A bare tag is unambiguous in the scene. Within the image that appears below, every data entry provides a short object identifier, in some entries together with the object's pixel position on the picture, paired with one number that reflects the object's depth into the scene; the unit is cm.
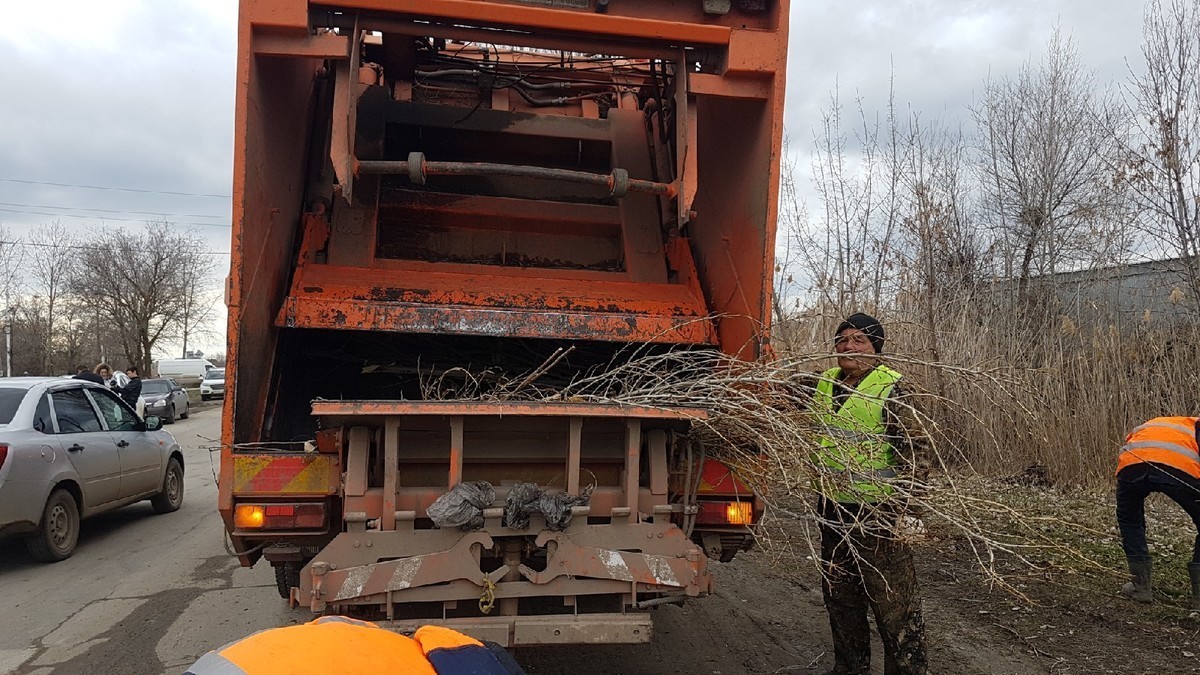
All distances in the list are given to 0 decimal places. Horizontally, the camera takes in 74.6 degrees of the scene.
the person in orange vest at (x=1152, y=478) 427
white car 3206
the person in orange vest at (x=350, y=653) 102
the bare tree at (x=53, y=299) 3831
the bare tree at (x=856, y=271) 951
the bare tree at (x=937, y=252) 912
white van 4050
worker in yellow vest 308
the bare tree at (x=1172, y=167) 742
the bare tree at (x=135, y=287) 3603
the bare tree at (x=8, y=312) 3601
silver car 557
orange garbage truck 280
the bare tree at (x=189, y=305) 3947
